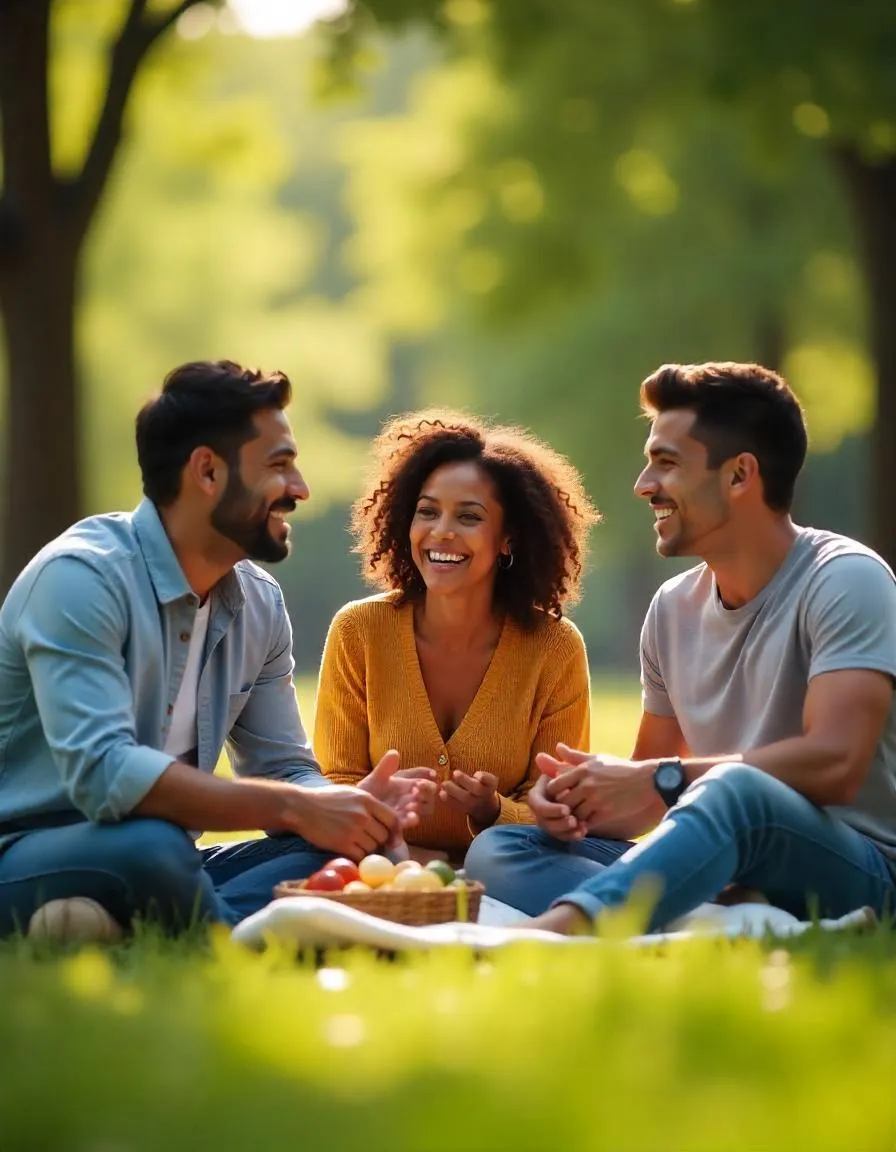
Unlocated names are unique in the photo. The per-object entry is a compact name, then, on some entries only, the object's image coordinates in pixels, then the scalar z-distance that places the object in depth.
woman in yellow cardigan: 11.91
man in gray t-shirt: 9.20
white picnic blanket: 8.36
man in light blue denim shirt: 9.49
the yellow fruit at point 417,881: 9.41
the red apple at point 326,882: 9.67
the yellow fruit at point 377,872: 9.67
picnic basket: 9.16
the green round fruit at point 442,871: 9.83
